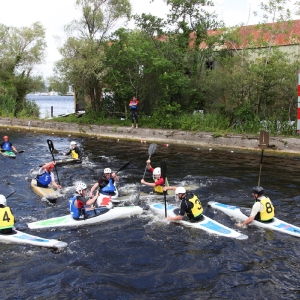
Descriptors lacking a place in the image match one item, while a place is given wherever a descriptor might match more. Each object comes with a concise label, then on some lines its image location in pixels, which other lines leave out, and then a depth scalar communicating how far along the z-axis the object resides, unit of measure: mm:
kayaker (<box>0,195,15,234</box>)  8875
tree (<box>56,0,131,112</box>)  25547
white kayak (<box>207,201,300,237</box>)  9344
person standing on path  24016
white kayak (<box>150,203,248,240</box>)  9172
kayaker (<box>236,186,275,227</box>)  9534
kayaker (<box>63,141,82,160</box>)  17438
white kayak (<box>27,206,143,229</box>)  9852
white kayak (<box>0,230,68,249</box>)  8557
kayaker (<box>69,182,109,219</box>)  9859
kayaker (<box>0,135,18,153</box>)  18891
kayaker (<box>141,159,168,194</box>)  12078
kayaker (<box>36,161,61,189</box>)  13008
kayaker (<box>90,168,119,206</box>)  11795
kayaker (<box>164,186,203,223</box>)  9695
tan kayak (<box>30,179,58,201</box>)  11938
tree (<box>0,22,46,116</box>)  33000
